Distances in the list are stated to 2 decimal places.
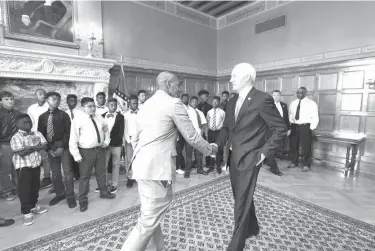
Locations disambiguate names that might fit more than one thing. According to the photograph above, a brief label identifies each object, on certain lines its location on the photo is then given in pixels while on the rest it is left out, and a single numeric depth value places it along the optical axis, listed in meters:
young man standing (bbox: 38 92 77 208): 2.99
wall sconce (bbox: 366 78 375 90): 4.45
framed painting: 4.19
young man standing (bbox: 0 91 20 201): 3.16
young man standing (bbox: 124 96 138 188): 3.67
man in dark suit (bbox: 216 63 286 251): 1.76
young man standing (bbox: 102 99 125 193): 3.46
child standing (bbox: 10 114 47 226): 2.51
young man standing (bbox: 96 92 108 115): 3.91
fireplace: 4.04
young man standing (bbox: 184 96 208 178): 4.14
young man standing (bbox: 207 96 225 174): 4.55
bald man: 1.55
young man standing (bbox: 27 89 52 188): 3.78
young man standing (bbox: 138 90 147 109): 4.37
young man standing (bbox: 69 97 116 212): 2.79
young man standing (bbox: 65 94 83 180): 3.81
